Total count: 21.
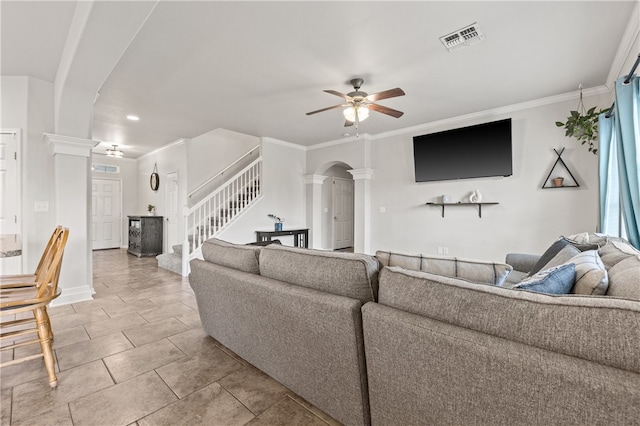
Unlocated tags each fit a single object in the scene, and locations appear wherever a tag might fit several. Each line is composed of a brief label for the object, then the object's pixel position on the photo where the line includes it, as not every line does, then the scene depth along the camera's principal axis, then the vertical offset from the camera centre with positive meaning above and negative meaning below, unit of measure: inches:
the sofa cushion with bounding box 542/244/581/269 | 75.9 -12.0
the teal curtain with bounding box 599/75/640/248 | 85.2 +19.3
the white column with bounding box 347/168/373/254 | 230.2 +4.9
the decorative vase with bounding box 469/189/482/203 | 178.9 +10.7
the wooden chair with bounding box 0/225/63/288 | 79.3 -17.6
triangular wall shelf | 150.3 +18.3
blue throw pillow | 43.4 -10.9
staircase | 188.4 -1.7
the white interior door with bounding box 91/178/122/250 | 292.0 +5.6
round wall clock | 278.2 +37.9
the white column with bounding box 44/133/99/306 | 130.0 +5.5
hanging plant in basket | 128.3 +40.2
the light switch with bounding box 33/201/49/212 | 129.9 +6.1
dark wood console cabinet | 256.8 -16.6
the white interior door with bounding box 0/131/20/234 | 126.0 +16.1
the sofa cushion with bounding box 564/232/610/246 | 96.0 -9.7
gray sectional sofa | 30.1 -17.2
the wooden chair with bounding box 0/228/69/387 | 66.6 -19.7
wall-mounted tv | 168.7 +39.8
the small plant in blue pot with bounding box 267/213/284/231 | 240.7 -4.3
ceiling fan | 131.1 +52.5
